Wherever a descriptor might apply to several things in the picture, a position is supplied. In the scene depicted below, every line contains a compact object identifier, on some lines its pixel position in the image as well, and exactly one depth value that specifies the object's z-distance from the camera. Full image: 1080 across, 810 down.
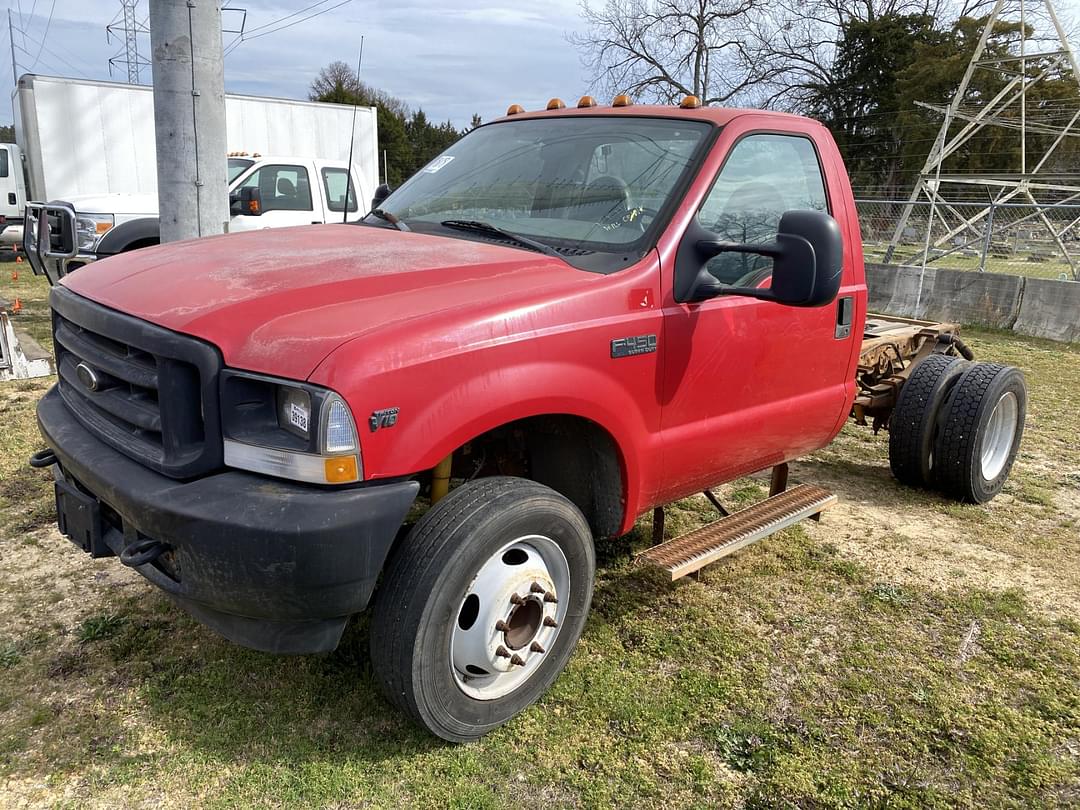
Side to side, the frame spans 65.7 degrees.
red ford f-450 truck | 2.24
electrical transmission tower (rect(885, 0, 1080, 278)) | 13.83
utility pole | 6.05
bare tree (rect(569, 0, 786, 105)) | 30.05
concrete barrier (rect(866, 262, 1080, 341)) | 11.29
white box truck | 10.03
